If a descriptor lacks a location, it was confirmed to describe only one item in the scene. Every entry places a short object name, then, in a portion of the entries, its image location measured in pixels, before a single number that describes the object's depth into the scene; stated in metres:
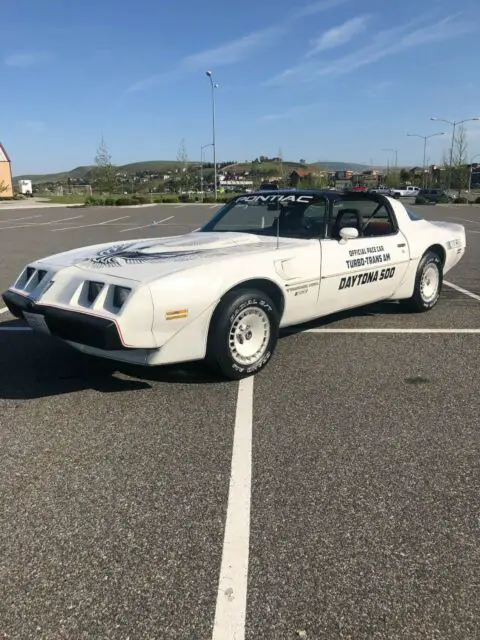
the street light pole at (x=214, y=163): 48.38
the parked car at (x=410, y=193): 48.06
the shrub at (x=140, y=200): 45.44
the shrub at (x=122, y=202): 43.34
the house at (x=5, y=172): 54.96
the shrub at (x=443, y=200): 47.16
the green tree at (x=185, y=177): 69.50
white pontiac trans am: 3.60
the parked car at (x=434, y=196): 46.59
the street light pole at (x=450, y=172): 59.97
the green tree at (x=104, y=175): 58.12
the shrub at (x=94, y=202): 43.41
